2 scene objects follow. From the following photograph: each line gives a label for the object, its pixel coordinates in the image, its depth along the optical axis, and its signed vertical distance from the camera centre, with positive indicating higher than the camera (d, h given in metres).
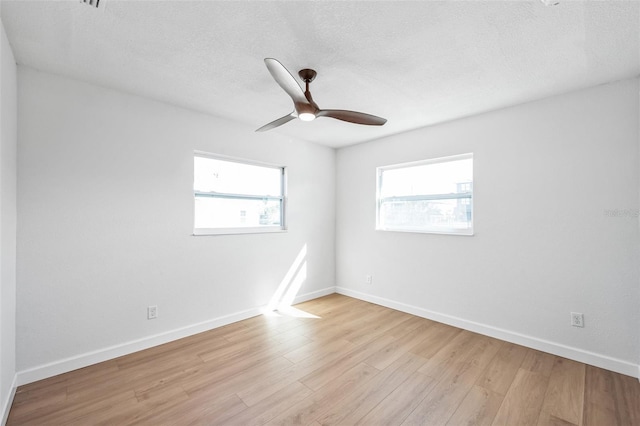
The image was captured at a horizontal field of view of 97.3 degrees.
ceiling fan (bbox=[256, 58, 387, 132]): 1.72 +0.80
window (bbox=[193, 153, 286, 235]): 3.19 +0.22
